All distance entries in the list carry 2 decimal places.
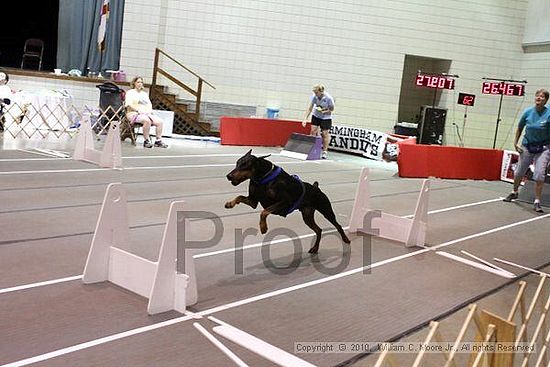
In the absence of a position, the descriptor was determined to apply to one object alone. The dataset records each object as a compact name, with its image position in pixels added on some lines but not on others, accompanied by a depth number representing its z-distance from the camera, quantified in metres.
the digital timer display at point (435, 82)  16.27
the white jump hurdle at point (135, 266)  3.85
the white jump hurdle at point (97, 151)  9.38
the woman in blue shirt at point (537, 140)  9.32
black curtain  16.80
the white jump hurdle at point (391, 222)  6.36
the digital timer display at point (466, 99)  16.38
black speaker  16.98
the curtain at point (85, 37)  16.64
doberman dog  4.79
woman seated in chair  12.52
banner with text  15.41
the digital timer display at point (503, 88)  15.52
